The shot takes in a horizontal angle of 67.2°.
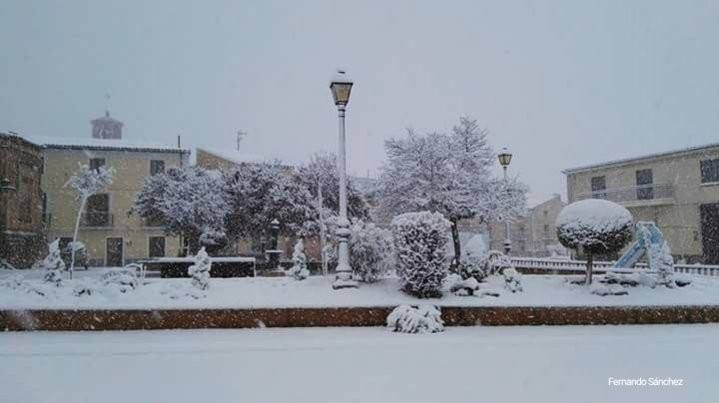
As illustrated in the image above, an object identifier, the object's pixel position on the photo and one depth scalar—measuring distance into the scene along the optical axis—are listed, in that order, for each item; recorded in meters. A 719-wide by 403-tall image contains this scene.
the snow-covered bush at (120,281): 10.75
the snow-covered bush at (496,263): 12.77
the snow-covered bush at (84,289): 10.52
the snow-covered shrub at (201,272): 11.12
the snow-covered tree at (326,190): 26.28
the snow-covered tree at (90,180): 19.62
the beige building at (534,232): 43.81
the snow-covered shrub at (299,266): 12.08
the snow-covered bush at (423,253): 10.95
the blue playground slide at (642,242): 13.50
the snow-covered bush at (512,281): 11.84
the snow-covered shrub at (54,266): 11.17
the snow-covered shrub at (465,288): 11.38
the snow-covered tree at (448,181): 17.50
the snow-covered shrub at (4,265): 24.05
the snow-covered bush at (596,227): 11.91
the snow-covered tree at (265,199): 25.45
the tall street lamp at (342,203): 11.45
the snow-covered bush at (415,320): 9.52
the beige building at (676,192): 26.56
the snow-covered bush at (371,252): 11.88
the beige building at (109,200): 30.09
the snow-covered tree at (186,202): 23.59
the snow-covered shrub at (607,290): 11.70
